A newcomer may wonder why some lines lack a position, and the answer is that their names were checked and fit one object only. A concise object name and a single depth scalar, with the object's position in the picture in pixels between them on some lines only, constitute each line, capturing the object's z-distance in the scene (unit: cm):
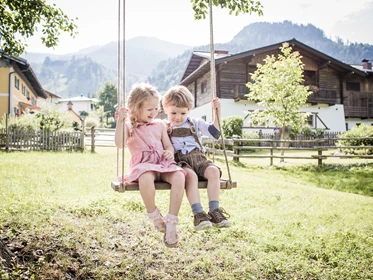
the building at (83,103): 8456
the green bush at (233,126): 1822
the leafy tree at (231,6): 545
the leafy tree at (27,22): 613
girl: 274
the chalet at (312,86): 2294
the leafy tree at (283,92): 1438
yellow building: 2298
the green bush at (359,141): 1516
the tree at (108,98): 6488
